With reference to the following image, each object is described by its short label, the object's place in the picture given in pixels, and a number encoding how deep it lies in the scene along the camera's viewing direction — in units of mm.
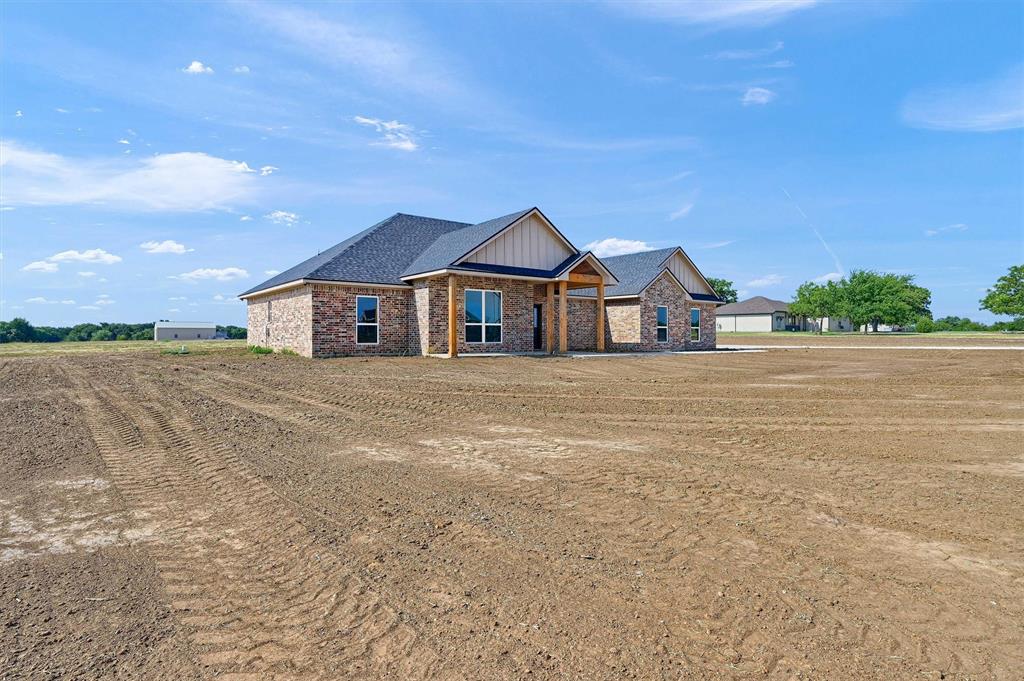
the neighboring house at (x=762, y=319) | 78375
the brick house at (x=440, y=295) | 20834
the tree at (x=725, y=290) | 92562
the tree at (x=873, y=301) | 67562
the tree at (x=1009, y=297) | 66938
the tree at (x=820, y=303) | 73062
